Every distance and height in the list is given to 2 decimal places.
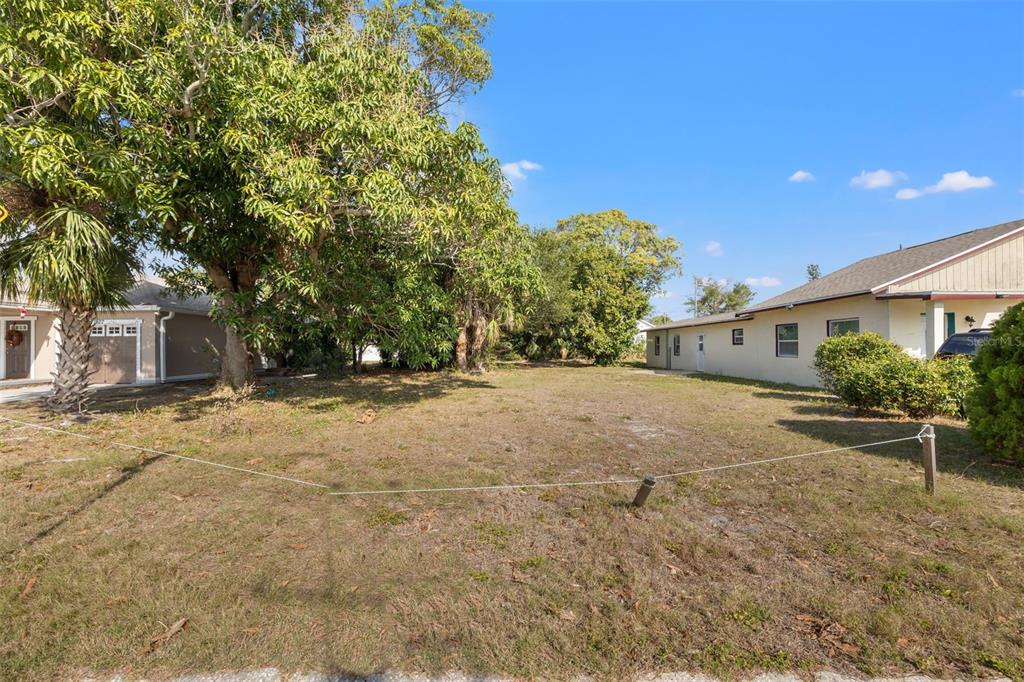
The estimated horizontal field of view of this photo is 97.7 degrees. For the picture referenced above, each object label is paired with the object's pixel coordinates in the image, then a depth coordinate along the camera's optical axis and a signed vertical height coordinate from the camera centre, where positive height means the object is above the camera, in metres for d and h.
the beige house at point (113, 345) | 14.88 +0.18
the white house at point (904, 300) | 10.97 +1.15
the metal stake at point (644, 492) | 3.82 -1.30
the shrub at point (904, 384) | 7.68 -0.71
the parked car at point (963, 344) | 9.43 -0.01
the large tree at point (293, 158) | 6.85 +3.23
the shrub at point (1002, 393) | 4.82 -0.56
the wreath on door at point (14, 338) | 14.70 +0.41
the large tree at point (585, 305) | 23.75 +2.35
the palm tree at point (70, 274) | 6.49 +1.24
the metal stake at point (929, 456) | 4.16 -1.06
